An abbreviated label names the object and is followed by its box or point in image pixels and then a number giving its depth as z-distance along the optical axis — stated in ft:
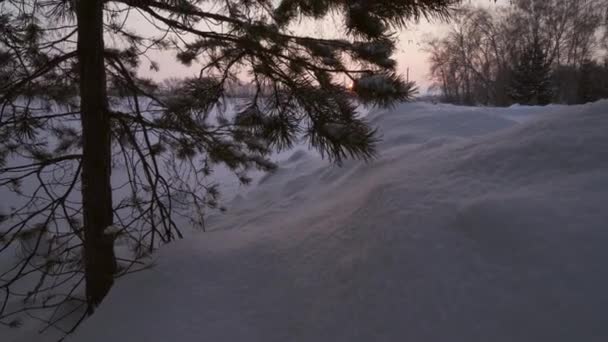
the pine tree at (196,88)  5.50
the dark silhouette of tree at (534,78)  55.57
